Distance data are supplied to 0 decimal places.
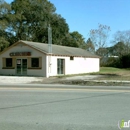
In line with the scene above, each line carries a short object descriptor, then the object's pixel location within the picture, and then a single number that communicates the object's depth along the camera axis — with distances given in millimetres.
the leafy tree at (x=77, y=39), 55394
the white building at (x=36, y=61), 29344
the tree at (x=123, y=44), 62906
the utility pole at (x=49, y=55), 29258
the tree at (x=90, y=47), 63812
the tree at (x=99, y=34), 64400
